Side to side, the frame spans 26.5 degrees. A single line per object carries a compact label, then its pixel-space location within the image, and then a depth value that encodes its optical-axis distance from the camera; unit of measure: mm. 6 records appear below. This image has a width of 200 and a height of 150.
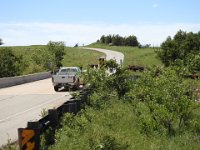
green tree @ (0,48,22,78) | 59938
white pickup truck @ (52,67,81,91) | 29844
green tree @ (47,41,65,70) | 75438
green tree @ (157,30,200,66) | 65356
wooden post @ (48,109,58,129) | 9878
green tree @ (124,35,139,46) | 197625
